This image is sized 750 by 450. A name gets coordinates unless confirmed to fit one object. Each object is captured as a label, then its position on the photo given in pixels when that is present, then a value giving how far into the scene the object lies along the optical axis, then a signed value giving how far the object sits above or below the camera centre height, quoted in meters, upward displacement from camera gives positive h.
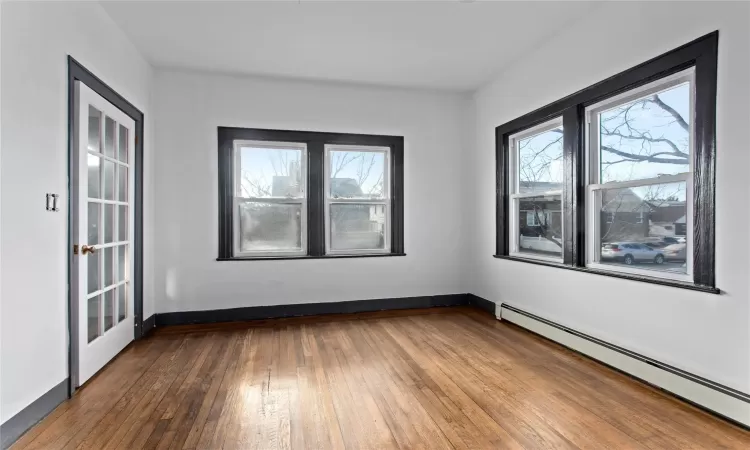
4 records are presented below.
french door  2.67 -0.05
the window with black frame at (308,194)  4.48 +0.35
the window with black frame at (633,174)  2.40 +0.39
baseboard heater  2.19 -1.03
